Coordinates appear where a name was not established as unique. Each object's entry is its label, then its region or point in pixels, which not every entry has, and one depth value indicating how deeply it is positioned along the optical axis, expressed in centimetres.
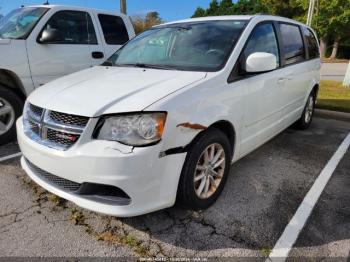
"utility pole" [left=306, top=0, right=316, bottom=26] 1927
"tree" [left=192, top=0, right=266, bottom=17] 4421
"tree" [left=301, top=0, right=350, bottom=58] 3186
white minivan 226
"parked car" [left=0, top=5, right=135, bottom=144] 432
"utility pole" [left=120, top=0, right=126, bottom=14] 1139
